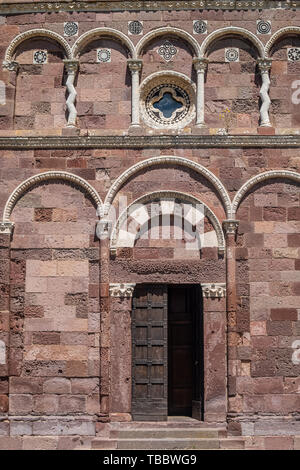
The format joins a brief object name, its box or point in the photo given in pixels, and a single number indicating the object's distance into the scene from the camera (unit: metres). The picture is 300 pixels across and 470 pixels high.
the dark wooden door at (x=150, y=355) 11.88
